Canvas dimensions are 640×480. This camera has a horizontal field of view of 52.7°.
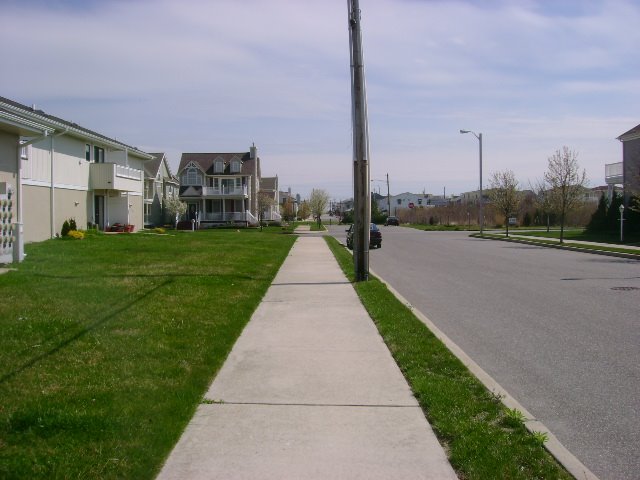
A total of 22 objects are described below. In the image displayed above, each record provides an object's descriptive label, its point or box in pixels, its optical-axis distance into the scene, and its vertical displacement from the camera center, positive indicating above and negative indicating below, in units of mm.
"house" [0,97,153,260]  18547 +2076
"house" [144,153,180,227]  51462 +3062
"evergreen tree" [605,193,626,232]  41969 +509
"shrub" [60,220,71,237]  27770 -251
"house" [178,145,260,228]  65000 +3851
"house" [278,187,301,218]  108206 +2773
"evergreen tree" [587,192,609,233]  43872 +300
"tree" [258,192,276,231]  73250 +2488
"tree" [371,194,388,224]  93638 +933
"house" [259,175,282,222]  82250 +3341
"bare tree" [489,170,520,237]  49688 +2167
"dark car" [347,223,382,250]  31006 -749
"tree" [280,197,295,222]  104312 +2149
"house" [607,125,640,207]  39625 +4233
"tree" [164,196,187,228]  55031 +1444
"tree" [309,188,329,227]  97881 +3677
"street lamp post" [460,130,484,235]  46119 +5739
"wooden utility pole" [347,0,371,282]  14719 +1646
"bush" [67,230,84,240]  26812 -416
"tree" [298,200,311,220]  125525 +2484
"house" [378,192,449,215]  171125 +6227
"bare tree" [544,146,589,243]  36438 +2307
